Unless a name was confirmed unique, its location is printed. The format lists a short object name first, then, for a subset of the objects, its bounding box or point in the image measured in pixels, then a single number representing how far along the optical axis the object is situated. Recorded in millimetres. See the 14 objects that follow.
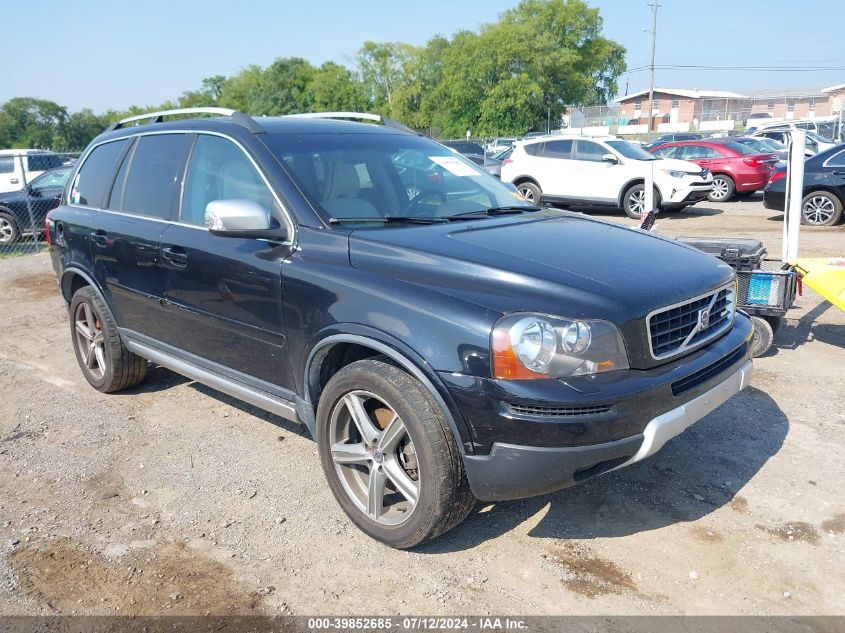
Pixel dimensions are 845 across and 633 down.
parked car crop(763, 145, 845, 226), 12336
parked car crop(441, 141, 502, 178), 19969
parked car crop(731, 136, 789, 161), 18453
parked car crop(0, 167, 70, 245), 13586
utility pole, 57128
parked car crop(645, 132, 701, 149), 27188
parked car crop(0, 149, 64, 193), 15711
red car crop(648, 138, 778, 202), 17234
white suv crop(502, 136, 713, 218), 14531
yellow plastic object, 5270
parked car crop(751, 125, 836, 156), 21334
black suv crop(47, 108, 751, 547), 2684
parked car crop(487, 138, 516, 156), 32969
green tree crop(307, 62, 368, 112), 91562
